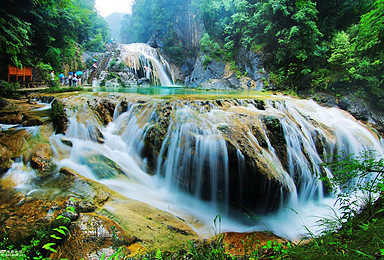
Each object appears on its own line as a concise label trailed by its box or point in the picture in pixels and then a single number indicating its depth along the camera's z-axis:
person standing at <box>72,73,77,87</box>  13.11
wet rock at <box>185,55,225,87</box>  19.52
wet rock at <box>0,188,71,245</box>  1.94
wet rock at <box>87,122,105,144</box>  5.55
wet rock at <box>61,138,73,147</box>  4.93
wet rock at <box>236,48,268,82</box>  16.09
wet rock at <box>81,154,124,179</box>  4.34
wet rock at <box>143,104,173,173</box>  5.04
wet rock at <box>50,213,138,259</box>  1.87
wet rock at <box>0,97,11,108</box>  6.46
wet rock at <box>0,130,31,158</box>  4.15
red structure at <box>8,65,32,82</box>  10.58
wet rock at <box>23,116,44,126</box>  5.36
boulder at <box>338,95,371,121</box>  9.55
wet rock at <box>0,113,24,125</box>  5.62
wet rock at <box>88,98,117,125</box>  6.54
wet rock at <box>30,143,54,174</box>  3.87
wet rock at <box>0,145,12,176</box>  3.69
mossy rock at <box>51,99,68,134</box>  5.35
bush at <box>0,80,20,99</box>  8.49
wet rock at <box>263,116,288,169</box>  4.81
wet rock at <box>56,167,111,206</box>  2.79
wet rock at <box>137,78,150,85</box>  18.43
